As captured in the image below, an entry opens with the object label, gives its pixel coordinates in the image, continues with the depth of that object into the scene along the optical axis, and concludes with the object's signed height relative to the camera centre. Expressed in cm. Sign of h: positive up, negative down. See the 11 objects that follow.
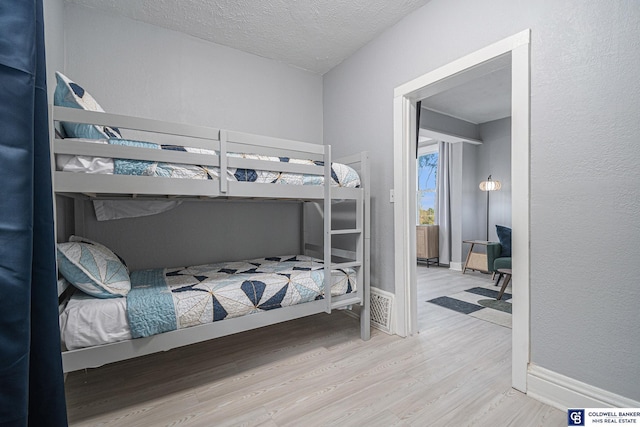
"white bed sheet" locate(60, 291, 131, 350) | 134 -52
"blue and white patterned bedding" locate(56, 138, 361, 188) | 140 +22
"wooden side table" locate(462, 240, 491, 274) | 460 -82
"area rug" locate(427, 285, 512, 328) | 282 -103
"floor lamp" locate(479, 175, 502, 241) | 493 +40
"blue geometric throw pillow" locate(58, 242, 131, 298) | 141 -30
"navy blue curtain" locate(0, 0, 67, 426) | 58 -1
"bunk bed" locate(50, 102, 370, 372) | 139 +15
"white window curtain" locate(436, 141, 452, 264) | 536 +15
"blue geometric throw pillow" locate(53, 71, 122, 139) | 150 +55
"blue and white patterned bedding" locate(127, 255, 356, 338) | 150 -48
